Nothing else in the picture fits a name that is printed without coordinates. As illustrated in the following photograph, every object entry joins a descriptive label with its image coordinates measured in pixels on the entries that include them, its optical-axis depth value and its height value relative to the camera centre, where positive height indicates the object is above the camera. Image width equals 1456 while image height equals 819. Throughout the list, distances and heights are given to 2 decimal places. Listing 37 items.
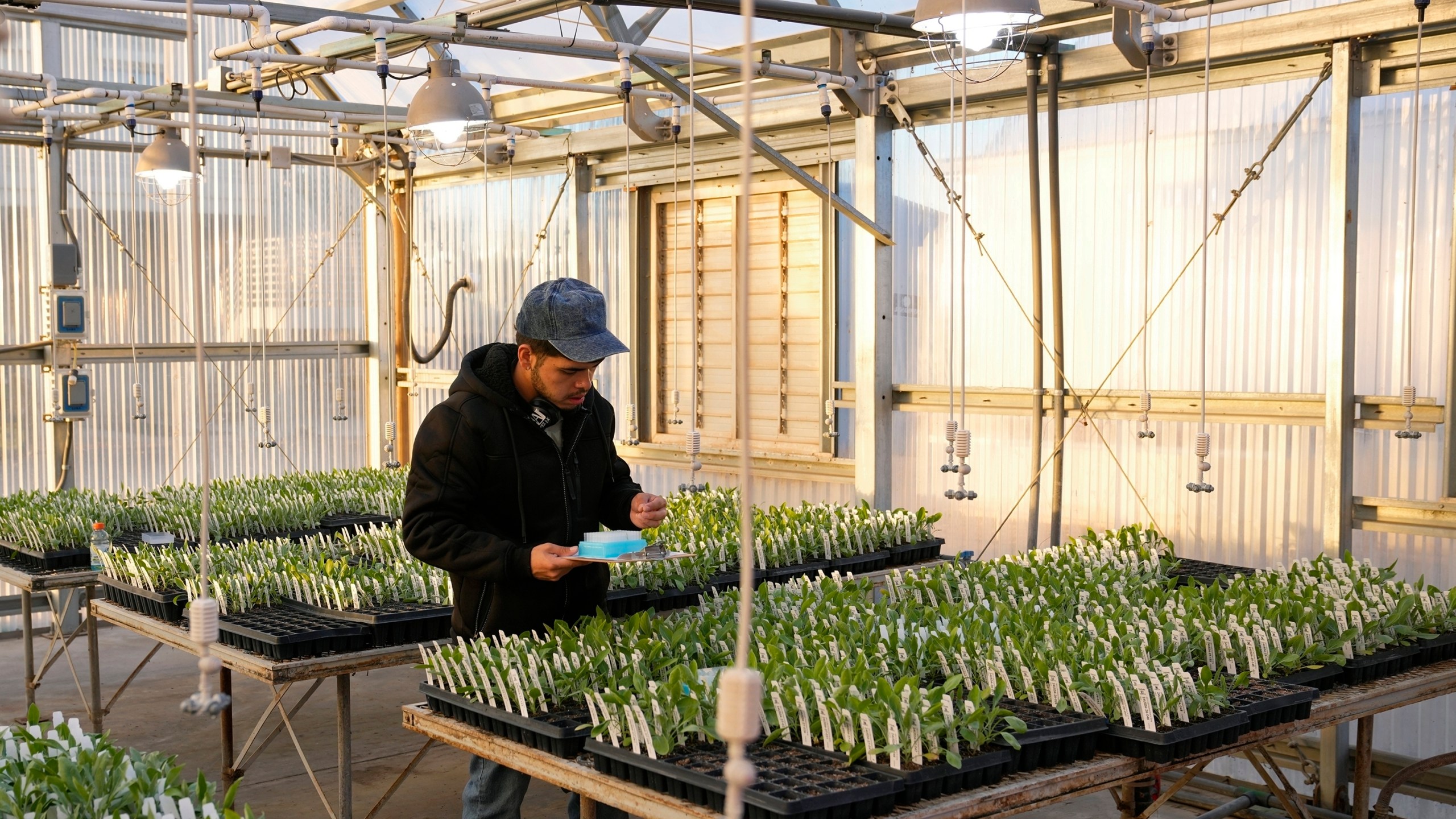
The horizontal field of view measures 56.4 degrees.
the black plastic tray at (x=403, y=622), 4.15 -0.79
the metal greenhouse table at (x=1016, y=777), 2.54 -0.83
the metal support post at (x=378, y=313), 9.67 +0.38
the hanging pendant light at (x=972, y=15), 3.55 +0.93
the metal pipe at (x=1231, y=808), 4.00 -1.34
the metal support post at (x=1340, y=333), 4.82 +0.11
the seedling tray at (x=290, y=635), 3.96 -0.79
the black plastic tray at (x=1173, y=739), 2.78 -0.79
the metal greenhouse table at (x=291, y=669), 3.92 -0.89
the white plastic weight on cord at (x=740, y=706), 1.25 -0.32
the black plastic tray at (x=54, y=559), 5.62 -0.79
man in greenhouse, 3.04 -0.27
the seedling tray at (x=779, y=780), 2.37 -0.76
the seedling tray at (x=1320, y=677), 3.30 -0.77
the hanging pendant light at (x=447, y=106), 4.95 +0.96
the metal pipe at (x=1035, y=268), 5.70 +0.41
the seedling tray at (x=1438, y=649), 3.68 -0.79
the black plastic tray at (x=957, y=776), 2.50 -0.78
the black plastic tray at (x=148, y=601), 4.56 -0.81
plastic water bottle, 5.41 -0.69
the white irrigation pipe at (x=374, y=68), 5.48 +1.31
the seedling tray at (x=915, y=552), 5.50 -0.77
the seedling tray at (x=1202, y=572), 4.49 -0.71
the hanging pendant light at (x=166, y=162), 6.49 +0.99
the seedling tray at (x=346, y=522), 6.54 -0.76
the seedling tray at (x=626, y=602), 4.42 -0.78
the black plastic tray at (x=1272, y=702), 3.02 -0.76
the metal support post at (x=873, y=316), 6.41 +0.23
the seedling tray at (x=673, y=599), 4.61 -0.80
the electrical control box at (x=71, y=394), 7.94 -0.15
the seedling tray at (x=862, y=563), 5.23 -0.77
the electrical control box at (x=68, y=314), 7.98 +0.32
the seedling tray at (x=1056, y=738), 2.72 -0.76
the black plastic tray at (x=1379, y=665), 3.44 -0.78
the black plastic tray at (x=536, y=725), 2.82 -0.77
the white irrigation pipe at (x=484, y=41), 4.83 +1.23
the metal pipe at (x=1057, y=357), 5.70 +0.03
